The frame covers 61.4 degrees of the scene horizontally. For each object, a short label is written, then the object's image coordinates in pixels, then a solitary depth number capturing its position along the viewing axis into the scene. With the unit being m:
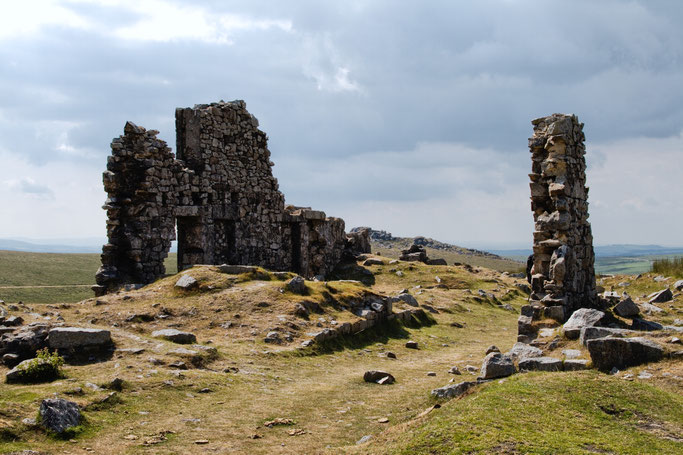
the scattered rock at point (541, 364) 9.84
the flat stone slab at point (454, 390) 9.36
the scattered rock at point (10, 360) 10.70
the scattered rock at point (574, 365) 9.88
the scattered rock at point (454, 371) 12.69
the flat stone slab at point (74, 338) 11.35
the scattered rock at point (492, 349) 14.65
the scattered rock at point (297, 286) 17.94
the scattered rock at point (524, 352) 11.44
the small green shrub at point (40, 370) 9.62
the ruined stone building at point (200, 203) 23.00
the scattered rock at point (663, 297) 19.91
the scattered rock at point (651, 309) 17.39
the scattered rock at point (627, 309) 15.48
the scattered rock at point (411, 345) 16.64
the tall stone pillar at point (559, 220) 16.64
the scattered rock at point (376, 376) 11.86
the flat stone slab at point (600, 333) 10.85
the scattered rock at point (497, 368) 9.82
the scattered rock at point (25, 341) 11.13
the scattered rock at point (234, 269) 19.09
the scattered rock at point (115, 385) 9.34
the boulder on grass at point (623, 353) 9.84
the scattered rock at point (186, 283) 17.50
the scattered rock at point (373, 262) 34.91
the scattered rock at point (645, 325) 13.25
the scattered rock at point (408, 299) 22.49
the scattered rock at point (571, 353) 10.73
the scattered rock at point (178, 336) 13.10
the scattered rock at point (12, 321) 12.95
